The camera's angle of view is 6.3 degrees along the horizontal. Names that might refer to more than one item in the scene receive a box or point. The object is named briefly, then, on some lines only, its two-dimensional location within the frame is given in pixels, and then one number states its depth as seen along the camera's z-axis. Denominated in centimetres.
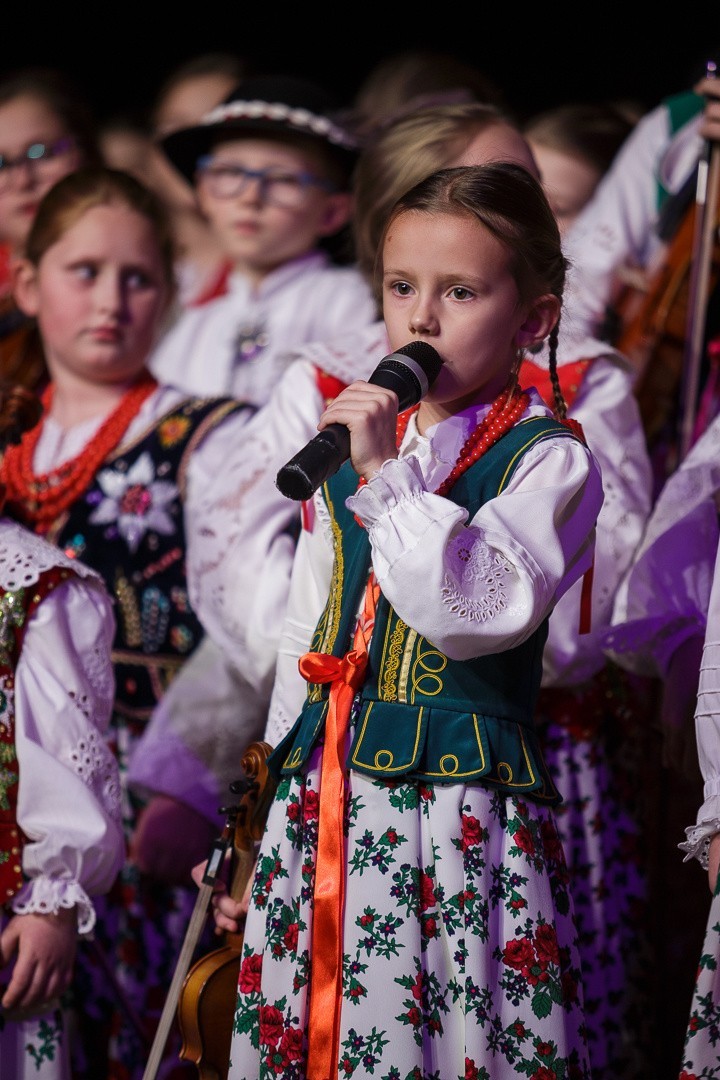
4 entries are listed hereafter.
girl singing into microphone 651
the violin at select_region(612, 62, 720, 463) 729
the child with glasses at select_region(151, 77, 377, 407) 786
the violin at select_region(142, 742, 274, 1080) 665
